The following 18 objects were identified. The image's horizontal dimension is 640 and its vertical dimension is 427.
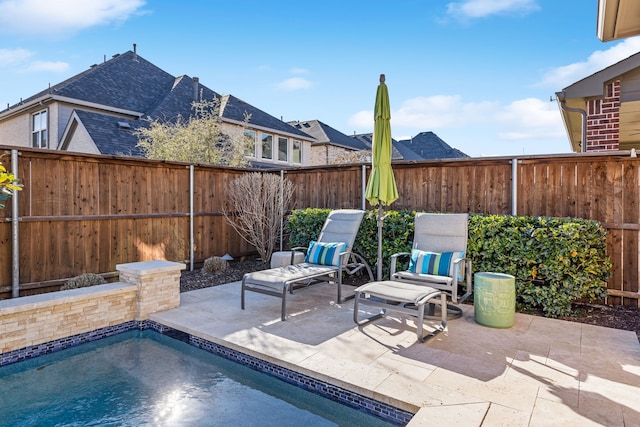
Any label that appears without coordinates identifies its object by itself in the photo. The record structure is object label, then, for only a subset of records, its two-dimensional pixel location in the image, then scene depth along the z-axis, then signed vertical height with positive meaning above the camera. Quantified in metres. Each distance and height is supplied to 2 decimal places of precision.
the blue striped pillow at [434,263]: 4.70 -0.72
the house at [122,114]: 12.75 +3.42
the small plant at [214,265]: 7.31 -1.14
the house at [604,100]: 5.25 +1.48
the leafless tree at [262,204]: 7.85 +0.02
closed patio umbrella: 5.29 +0.63
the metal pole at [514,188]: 5.69 +0.24
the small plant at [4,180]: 3.49 +0.23
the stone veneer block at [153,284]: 4.79 -1.00
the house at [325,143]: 21.16 +3.51
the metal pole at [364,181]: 7.18 +0.44
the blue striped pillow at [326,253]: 5.56 -0.70
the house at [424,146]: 26.00 +4.10
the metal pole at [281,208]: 7.89 -0.06
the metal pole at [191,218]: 7.62 -0.26
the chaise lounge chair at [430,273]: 4.00 -0.84
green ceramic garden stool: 4.25 -1.05
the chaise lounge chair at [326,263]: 4.75 -0.86
